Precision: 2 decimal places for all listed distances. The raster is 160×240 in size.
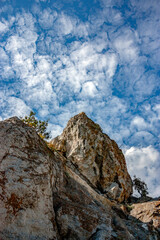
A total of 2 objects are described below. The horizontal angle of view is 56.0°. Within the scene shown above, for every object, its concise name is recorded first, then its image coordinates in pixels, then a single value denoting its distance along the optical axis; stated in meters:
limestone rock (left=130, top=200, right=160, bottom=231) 19.60
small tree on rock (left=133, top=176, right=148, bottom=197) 44.64
